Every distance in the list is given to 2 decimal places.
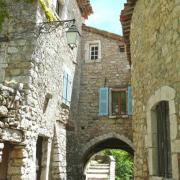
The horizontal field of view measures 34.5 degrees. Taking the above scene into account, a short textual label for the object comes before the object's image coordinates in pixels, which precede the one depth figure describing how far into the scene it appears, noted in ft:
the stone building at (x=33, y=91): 21.74
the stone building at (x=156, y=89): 14.39
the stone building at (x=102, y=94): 40.45
